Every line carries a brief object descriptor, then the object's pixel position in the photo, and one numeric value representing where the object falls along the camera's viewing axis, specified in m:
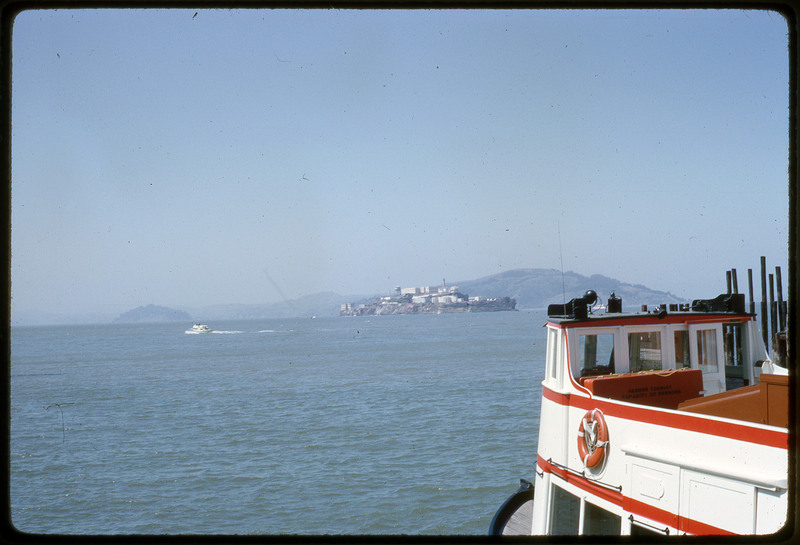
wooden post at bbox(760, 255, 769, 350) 27.22
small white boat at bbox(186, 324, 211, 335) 141.89
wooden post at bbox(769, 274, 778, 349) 29.55
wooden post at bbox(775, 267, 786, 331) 27.42
